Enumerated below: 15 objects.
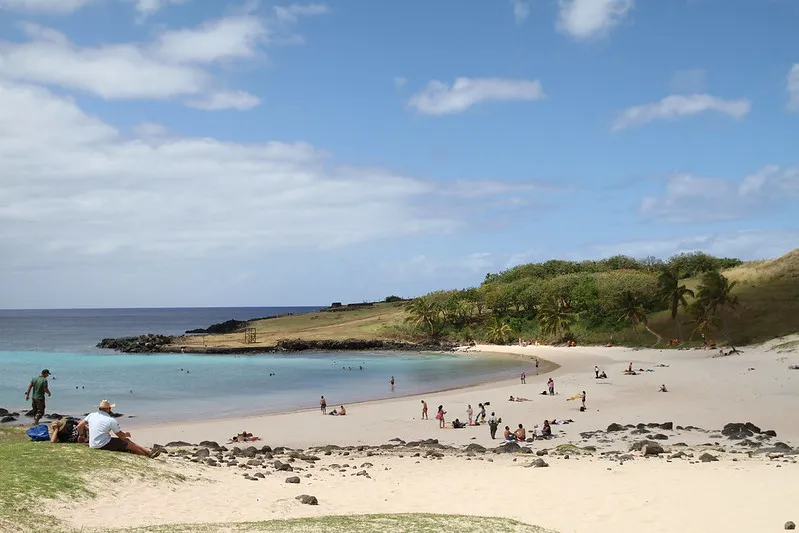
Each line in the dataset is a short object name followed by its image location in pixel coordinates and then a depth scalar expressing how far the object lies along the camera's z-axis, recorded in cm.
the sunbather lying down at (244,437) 3031
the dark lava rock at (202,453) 2220
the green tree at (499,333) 10292
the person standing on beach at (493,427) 2952
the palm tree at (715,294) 6994
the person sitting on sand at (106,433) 1623
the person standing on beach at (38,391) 2395
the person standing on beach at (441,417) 3422
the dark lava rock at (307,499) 1480
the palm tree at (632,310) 8425
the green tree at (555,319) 9362
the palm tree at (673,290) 7844
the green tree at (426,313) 11725
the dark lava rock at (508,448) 2522
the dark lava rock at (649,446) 2269
